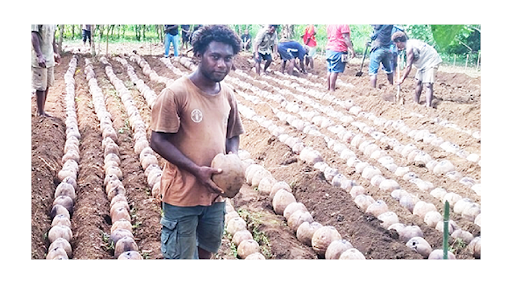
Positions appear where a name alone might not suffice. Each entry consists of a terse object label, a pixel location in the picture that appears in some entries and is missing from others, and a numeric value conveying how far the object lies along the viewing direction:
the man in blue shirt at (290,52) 11.50
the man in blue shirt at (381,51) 8.41
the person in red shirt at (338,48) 8.31
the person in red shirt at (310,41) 11.62
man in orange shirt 3.04
